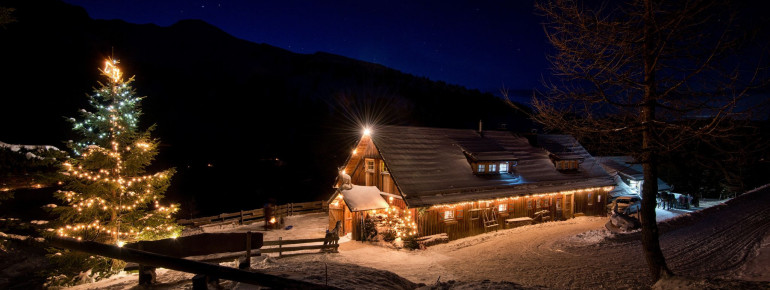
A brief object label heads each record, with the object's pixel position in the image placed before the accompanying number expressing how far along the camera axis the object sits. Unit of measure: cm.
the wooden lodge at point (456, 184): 1891
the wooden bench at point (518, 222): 2146
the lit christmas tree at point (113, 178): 1184
